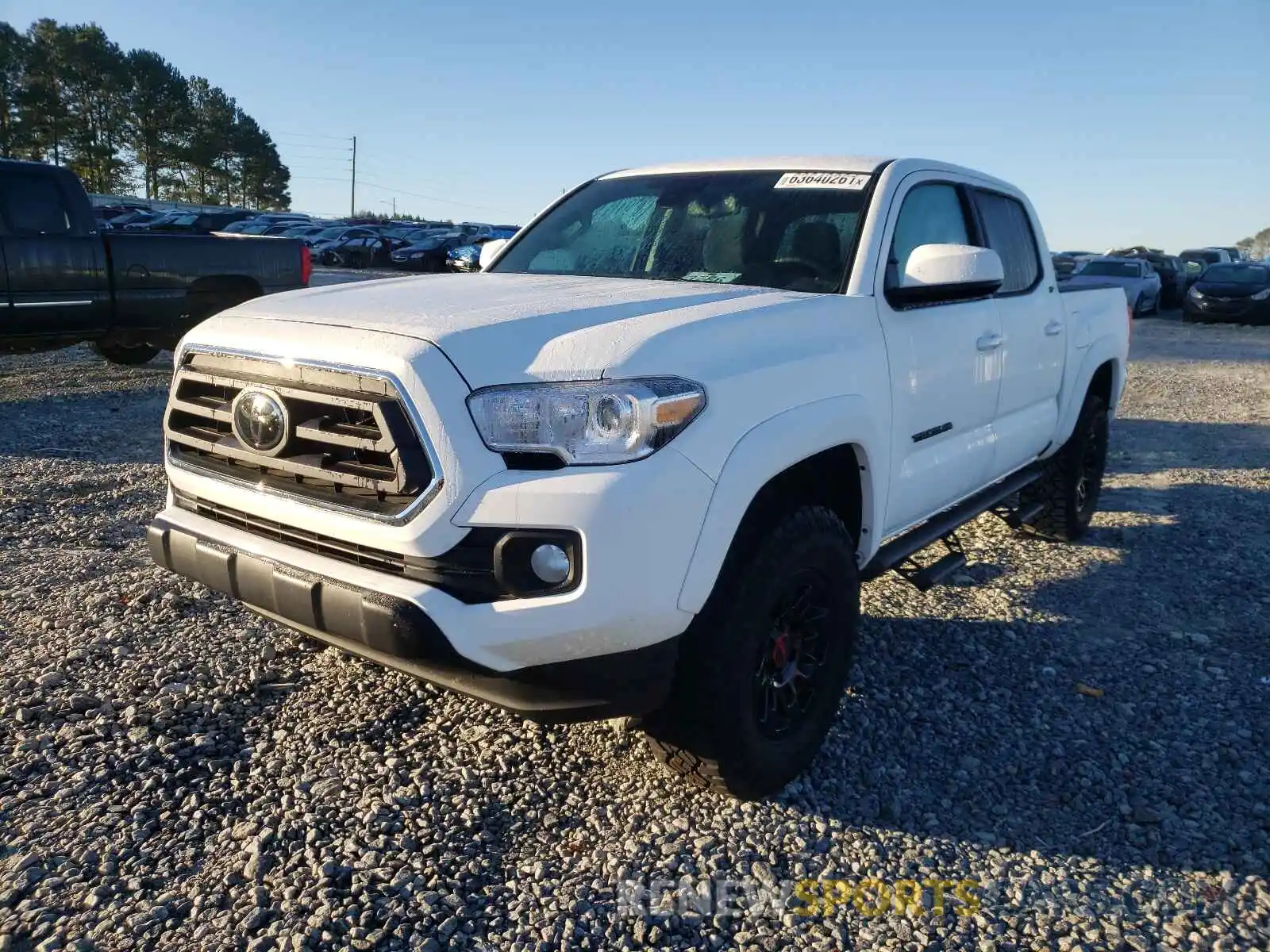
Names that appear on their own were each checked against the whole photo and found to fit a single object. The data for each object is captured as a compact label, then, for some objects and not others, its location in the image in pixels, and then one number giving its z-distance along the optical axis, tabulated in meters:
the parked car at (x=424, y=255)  30.78
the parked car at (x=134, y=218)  29.73
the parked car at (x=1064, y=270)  14.81
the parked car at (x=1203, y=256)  31.72
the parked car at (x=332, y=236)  32.78
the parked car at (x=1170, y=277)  27.20
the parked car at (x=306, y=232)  34.79
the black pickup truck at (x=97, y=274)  8.26
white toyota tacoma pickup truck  2.23
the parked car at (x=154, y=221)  28.52
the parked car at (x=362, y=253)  32.16
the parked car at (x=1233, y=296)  22.00
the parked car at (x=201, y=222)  30.09
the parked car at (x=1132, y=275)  22.75
